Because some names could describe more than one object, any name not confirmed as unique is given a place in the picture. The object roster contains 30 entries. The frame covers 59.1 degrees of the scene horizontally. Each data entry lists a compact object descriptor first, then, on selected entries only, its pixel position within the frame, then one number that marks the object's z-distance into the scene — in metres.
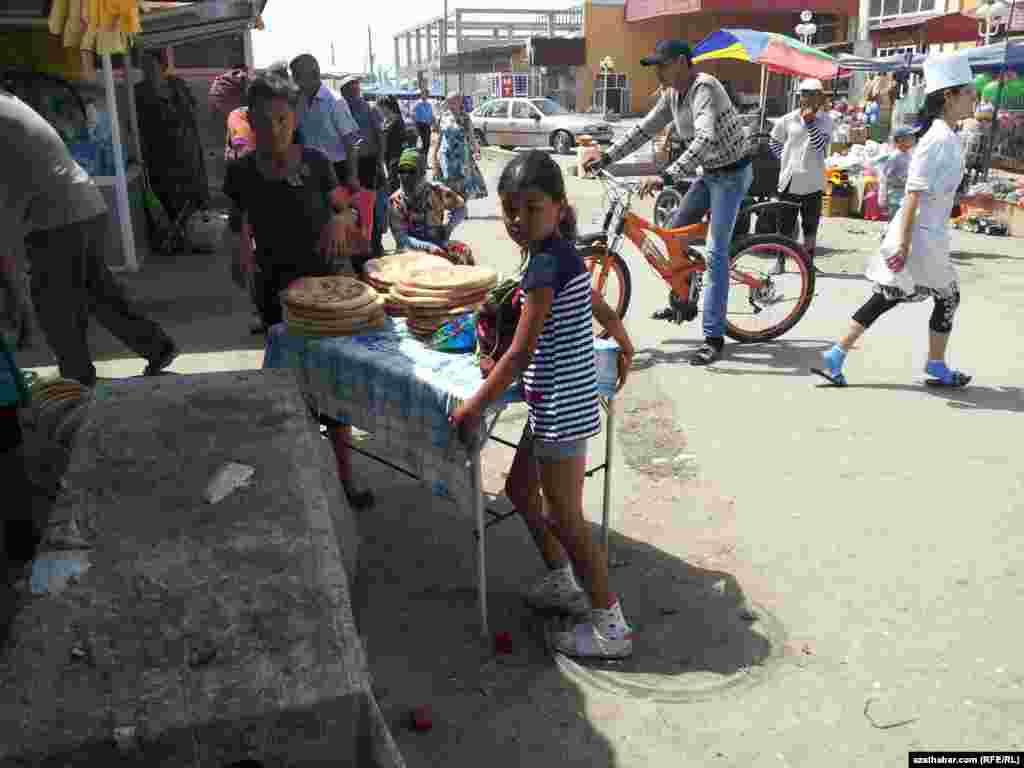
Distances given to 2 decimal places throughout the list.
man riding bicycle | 6.29
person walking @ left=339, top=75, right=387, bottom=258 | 9.41
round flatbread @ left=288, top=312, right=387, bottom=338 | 3.72
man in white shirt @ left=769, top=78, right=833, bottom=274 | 9.88
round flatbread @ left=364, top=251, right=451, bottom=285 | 4.09
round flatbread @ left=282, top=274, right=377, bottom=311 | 3.68
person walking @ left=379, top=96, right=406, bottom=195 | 12.83
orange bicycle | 6.66
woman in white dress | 5.45
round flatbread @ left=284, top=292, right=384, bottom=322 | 3.69
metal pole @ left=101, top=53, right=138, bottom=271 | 9.33
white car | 27.36
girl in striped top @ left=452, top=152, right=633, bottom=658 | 2.89
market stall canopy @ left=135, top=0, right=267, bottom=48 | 10.51
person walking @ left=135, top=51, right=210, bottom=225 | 11.75
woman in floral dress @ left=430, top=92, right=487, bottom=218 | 10.57
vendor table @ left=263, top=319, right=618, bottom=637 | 3.24
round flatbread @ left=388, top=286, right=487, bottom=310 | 3.73
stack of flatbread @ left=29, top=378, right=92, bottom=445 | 3.67
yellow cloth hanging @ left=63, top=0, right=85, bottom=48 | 7.49
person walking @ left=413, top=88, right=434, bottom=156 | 18.33
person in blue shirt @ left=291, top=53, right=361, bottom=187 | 7.55
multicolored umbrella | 14.40
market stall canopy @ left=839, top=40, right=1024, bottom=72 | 17.86
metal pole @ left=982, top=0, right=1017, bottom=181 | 15.37
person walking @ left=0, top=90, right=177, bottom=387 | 4.39
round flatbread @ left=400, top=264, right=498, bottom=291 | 3.79
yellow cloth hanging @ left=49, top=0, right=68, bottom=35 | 7.47
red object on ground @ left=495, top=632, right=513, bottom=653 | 3.38
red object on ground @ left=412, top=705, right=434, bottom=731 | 2.96
